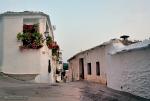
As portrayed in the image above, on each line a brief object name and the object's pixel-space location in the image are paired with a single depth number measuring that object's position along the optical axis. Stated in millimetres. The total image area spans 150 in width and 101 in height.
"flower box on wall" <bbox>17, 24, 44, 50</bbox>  11819
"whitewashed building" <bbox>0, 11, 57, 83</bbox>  11916
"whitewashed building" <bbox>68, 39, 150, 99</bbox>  6326
